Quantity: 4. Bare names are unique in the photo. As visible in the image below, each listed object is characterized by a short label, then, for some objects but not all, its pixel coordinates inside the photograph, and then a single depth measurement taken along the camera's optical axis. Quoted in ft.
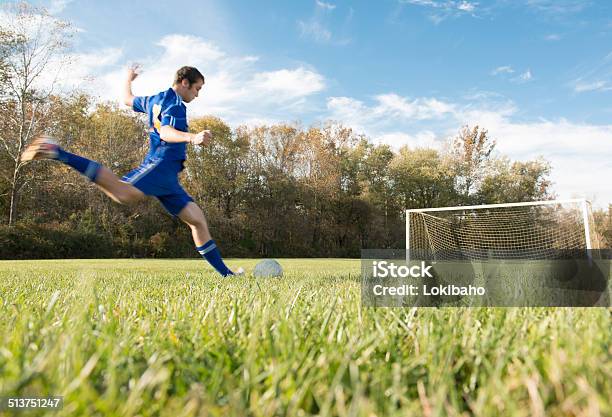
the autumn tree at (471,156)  121.80
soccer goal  47.76
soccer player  13.33
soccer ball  19.07
